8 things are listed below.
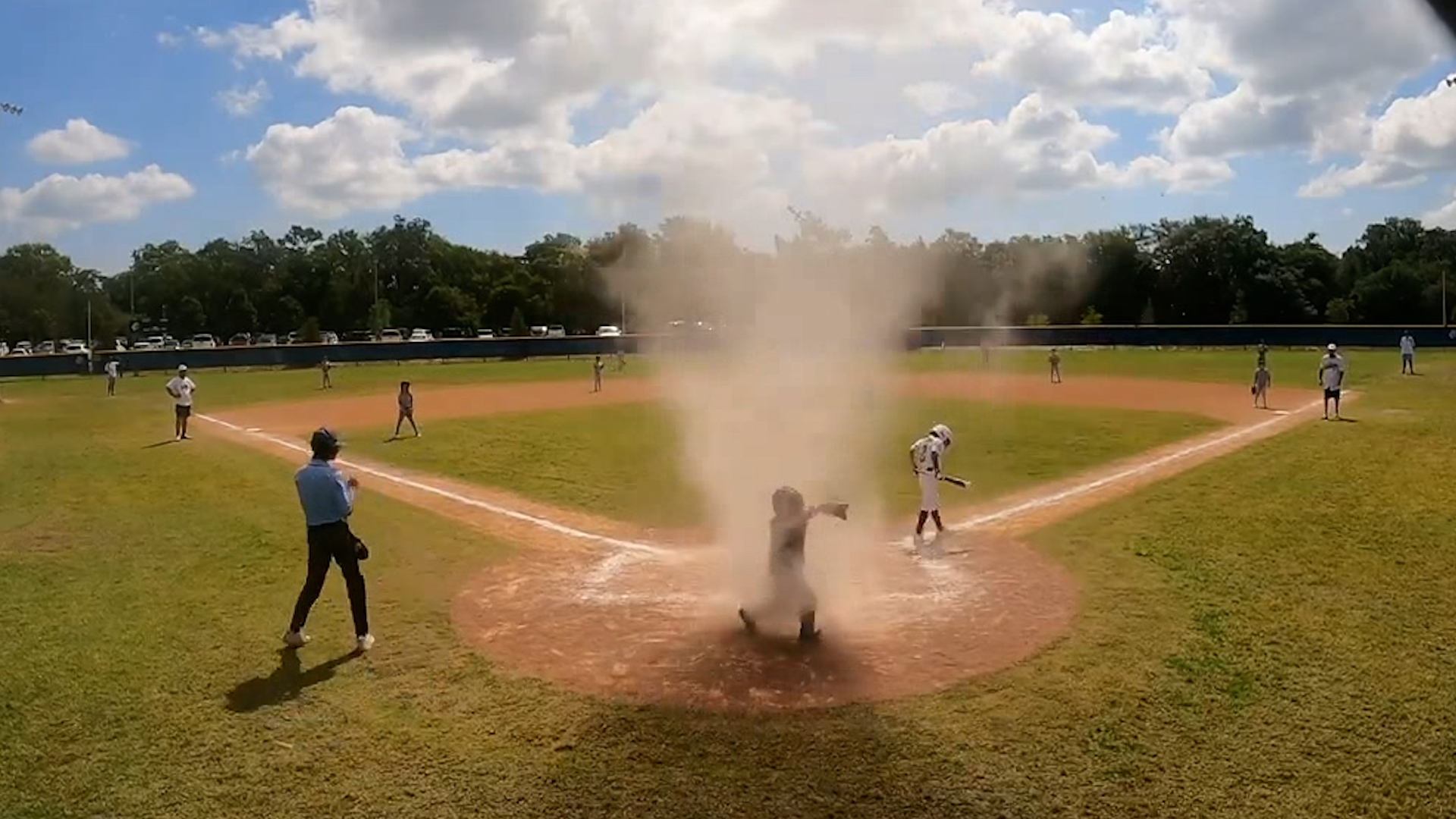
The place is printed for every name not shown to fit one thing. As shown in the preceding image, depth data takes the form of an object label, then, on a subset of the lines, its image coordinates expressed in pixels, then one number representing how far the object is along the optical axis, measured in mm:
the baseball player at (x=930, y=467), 14531
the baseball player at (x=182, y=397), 27266
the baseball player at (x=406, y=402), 27014
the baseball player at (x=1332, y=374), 27688
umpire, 9734
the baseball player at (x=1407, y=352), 42125
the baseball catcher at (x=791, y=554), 10125
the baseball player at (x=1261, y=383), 31109
